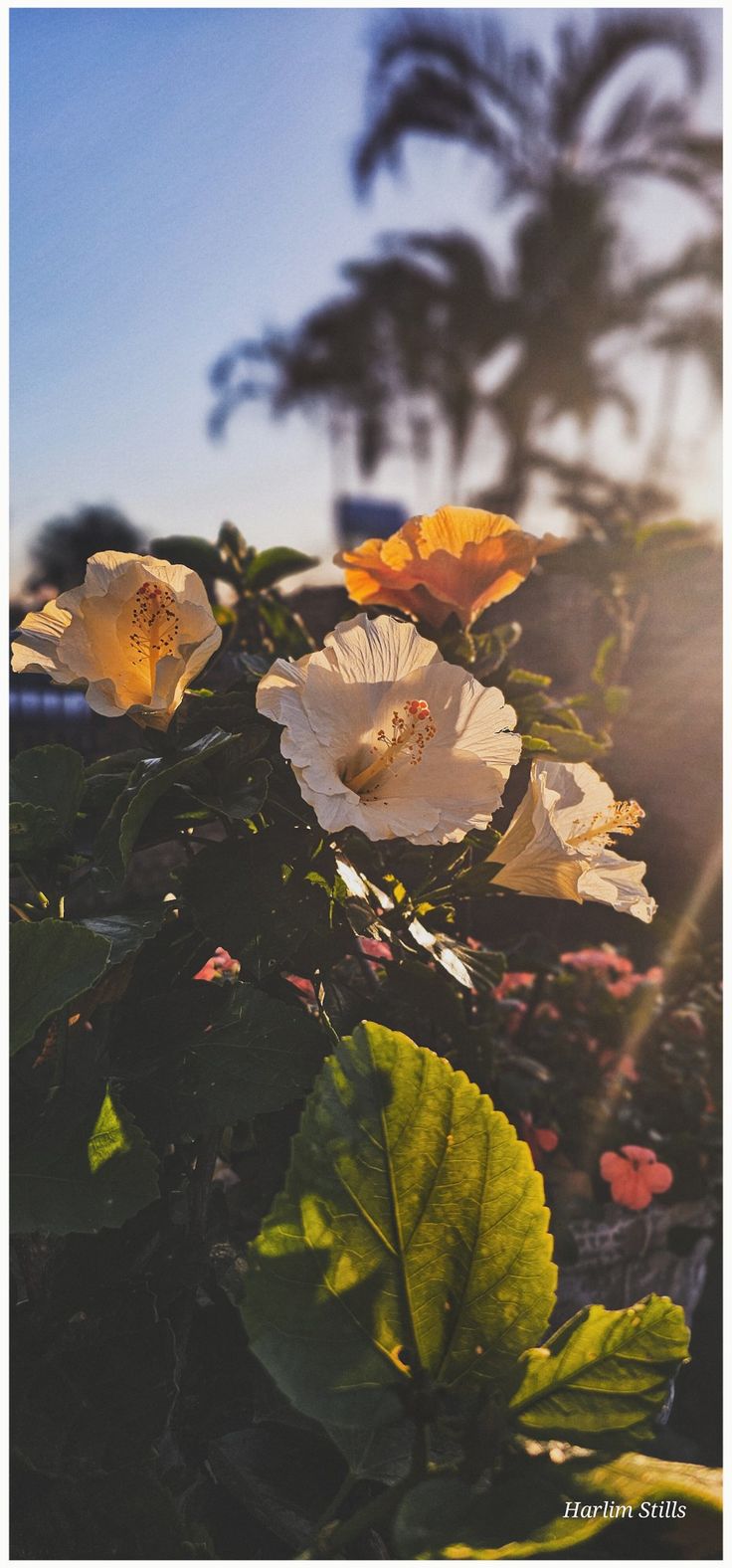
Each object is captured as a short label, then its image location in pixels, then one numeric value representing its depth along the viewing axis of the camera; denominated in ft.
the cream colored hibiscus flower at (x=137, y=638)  2.36
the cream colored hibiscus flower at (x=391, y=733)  2.15
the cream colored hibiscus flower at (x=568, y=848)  2.41
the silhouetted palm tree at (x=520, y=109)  34.76
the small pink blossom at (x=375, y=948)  4.02
